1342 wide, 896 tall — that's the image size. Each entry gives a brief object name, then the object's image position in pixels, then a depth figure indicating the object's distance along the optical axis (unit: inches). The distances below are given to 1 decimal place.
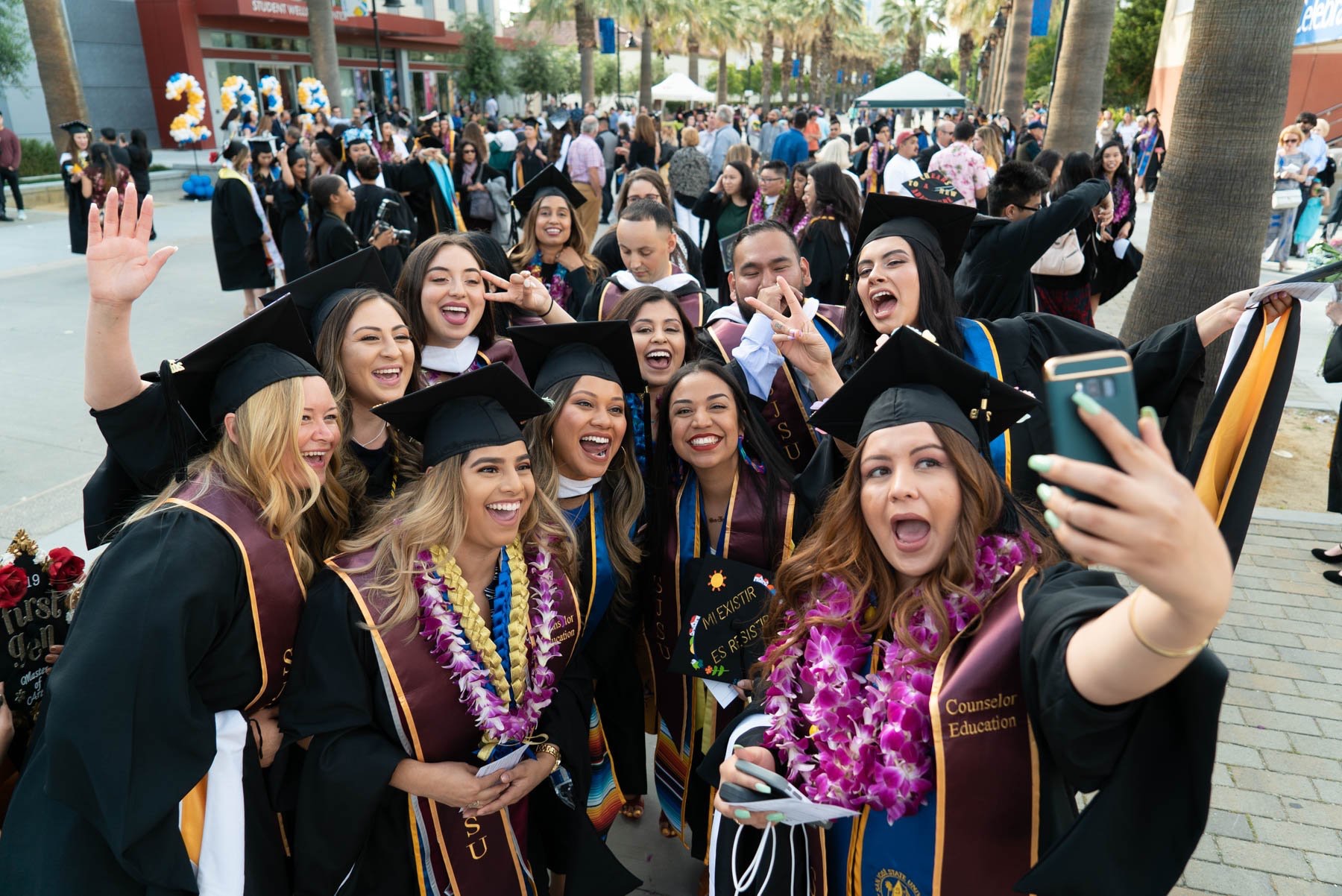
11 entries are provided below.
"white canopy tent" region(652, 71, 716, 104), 965.8
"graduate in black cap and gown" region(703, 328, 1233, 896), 47.9
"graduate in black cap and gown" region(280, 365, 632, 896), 93.4
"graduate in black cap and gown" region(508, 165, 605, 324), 220.4
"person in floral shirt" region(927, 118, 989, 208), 380.8
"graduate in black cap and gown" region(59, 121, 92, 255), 492.1
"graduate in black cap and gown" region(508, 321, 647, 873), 118.5
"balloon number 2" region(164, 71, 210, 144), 566.6
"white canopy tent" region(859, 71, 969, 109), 702.5
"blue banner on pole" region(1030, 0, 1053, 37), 729.0
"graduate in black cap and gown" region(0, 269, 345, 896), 83.5
